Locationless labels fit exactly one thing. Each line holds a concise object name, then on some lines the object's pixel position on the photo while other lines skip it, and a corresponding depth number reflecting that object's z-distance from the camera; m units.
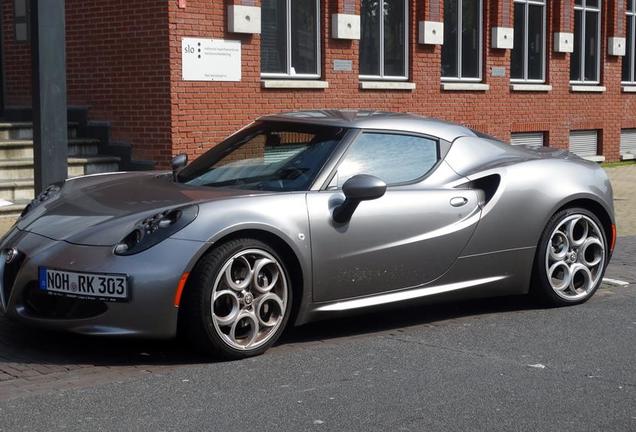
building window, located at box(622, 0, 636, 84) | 23.27
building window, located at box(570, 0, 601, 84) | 21.67
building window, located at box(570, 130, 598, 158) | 21.61
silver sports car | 6.00
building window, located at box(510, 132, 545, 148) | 20.03
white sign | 14.11
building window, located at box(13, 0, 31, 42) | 15.60
